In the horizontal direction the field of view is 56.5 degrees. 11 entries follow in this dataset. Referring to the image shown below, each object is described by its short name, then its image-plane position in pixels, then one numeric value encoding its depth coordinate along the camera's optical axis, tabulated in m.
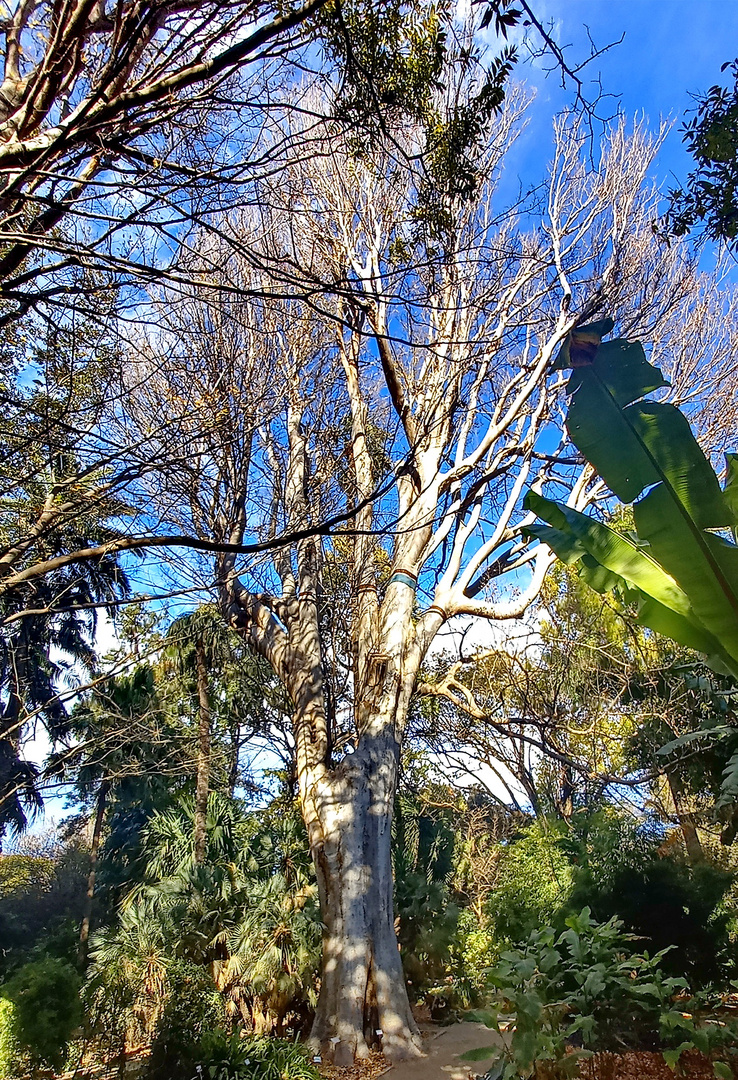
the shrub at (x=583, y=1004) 3.73
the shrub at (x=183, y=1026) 5.65
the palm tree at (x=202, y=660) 10.84
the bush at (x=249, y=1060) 5.25
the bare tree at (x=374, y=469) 6.50
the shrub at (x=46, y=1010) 7.47
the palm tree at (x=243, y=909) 8.05
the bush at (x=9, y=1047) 7.48
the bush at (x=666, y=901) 6.77
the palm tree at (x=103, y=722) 13.99
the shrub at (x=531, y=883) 9.90
